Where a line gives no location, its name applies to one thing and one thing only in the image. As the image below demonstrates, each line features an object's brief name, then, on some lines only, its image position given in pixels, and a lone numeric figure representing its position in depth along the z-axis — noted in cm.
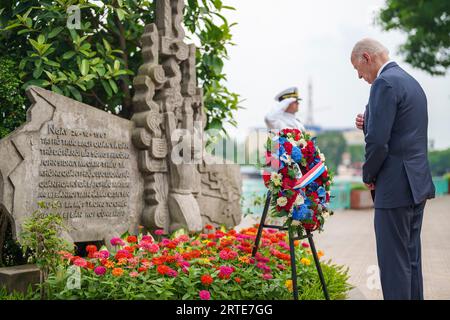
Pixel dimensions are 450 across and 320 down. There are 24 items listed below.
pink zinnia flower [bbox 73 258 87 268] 442
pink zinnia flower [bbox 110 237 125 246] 499
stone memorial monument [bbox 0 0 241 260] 499
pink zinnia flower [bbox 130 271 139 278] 430
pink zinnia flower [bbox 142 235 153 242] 514
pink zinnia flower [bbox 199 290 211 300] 417
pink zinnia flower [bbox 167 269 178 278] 440
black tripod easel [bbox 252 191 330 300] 425
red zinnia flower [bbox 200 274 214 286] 433
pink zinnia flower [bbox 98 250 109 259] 458
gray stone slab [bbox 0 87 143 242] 485
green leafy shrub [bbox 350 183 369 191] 1698
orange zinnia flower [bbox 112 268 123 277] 427
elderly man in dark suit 359
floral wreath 435
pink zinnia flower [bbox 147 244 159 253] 476
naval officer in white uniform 654
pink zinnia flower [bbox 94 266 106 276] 433
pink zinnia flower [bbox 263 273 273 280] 470
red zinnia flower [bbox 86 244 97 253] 492
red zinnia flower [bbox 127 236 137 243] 517
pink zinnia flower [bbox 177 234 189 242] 538
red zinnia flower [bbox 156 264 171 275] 437
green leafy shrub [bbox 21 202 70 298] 419
